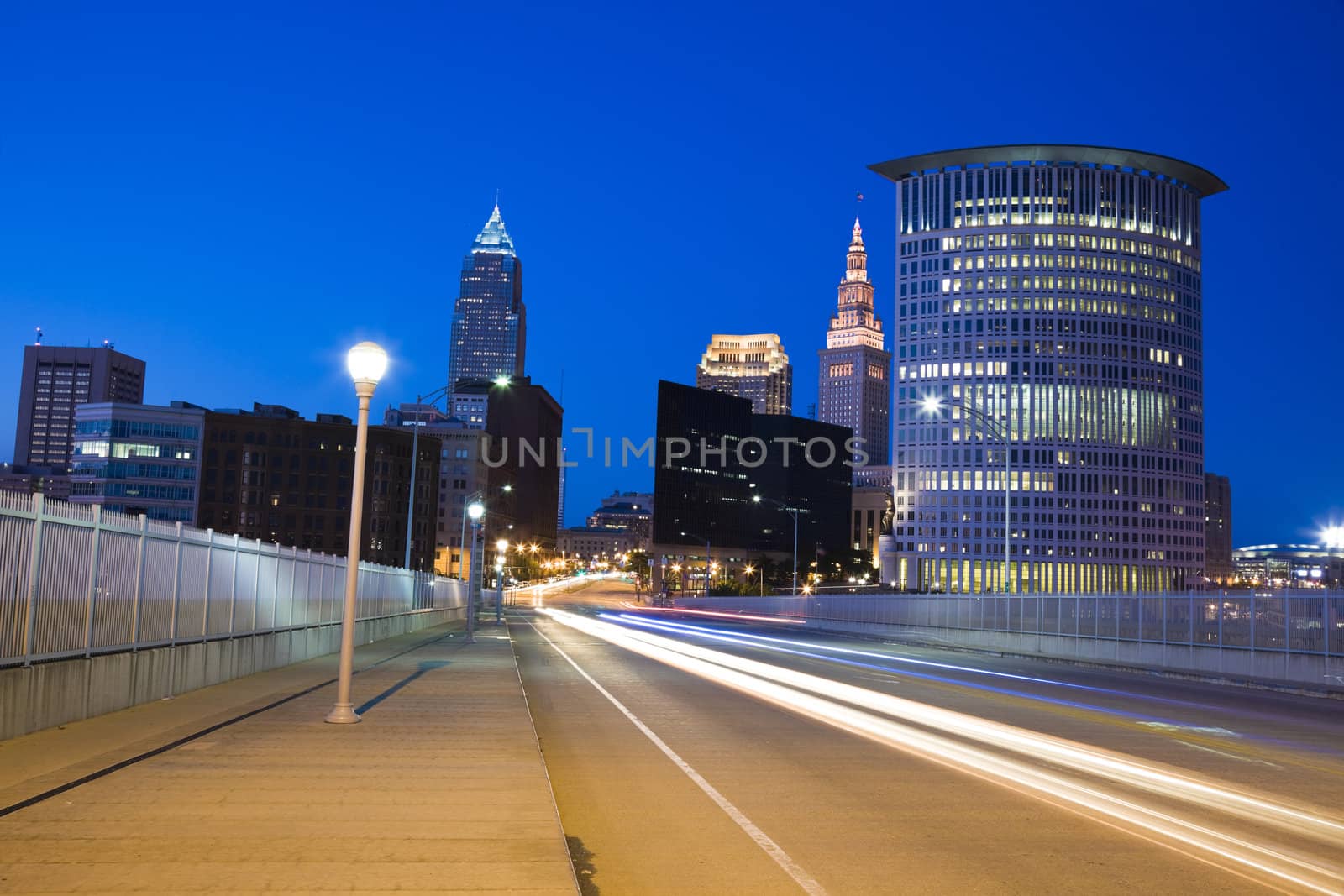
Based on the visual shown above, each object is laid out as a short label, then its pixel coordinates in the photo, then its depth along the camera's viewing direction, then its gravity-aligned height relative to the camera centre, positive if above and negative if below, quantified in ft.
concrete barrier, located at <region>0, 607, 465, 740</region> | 40.70 -5.70
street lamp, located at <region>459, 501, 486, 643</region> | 129.75 -0.57
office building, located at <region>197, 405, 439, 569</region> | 533.14 +34.24
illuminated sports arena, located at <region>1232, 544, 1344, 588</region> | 531.91 +9.41
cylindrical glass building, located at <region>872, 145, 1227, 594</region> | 604.08 +114.65
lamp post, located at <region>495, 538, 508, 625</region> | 224.45 -4.68
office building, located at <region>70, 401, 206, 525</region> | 522.47 +40.23
